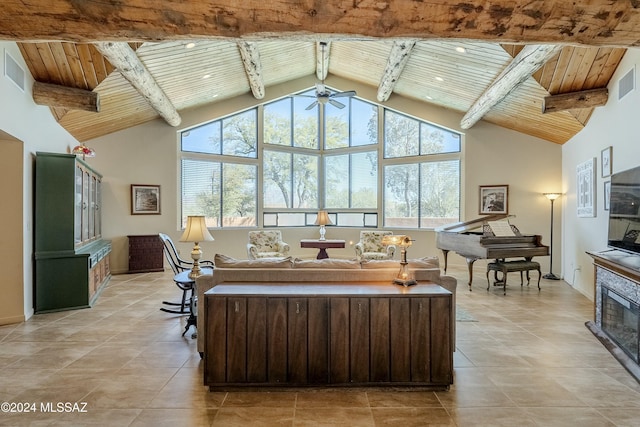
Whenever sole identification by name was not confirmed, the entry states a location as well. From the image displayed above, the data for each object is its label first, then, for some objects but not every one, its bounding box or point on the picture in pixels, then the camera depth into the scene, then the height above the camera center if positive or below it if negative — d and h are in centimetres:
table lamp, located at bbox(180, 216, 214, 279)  403 -26
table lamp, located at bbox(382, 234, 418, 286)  314 -41
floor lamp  739 -90
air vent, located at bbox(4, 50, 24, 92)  408 +160
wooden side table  795 -71
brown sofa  330 -54
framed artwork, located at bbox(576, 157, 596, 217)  561 +41
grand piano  607 -55
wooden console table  282 -97
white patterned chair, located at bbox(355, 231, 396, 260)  752 -73
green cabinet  488 -43
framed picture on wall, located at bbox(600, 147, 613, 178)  495 +72
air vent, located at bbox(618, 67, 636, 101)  433 +158
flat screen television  349 +2
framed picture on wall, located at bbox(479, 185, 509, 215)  817 +31
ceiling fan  678 +218
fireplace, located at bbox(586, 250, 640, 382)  317 -90
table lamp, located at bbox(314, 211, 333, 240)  845 -16
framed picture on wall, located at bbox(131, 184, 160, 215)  812 +26
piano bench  614 -90
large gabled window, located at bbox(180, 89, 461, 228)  909 +117
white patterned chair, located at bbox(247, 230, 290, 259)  774 -69
